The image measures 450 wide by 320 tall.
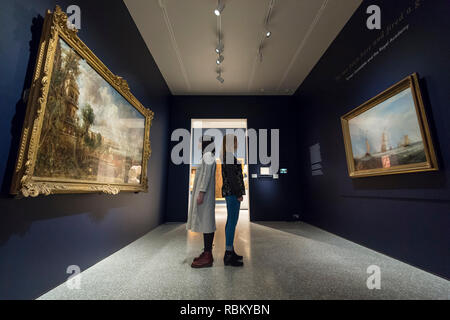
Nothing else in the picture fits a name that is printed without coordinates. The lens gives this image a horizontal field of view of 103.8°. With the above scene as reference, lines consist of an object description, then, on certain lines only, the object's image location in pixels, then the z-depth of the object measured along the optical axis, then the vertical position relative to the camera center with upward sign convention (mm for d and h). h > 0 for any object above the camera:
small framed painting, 1722 +604
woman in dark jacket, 1855 -10
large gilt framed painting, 1188 +574
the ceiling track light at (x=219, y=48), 3246 +2583
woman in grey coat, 1820 -193
